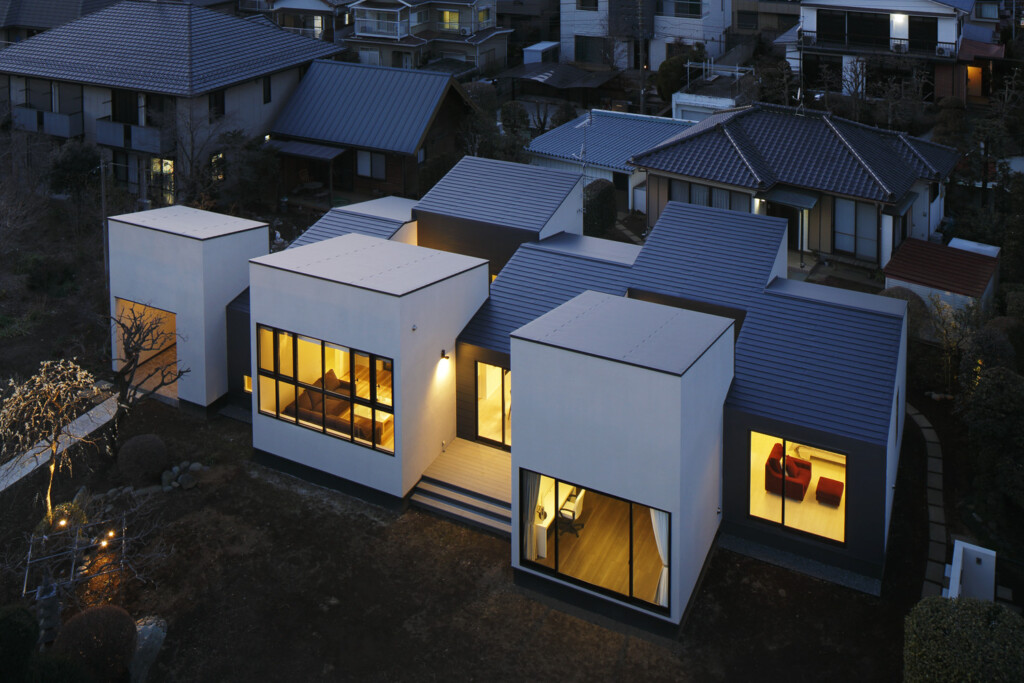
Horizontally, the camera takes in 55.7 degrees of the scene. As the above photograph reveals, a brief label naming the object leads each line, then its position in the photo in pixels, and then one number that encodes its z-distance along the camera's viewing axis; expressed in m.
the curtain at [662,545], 14.06
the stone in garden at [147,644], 13.60
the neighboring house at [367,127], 32.72
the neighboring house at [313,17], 50.16
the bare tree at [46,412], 15.97
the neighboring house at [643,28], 49.12
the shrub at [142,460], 17.86
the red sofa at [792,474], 15.65
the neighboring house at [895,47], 40.38
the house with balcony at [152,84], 31.23
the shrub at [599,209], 29.33
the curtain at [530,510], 14.95
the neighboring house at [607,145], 32.81
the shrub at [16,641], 10.36
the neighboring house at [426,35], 47.19
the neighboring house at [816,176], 27.50
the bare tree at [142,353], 18.34
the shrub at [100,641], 12.77
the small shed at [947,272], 23.48
